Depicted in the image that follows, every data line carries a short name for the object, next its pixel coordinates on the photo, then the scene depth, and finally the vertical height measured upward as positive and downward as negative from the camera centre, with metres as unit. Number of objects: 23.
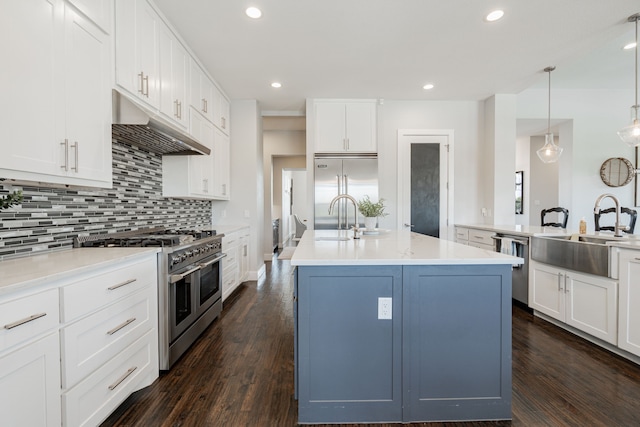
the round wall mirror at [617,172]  4.76 +0.63
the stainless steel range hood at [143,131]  1.92 +0.58
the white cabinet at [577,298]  2.24 -0.77
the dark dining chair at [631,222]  3.38 -0.13
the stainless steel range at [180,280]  1.97 -0.54
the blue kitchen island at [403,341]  1.51 -0.68
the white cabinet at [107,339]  1.27 -0.65
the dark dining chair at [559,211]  4.05 -0.08
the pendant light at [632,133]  2.70 +0.73
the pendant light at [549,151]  3.71 +0.75
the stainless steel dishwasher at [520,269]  3.12 -0.64
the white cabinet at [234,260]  3.40 -0.65
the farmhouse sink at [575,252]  2.28 -0.37
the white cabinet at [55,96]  1.29 +0.59
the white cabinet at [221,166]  3.79 +0.61
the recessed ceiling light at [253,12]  2.41 +1.66
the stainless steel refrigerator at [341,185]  4.43 +0.39
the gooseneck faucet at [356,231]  2.38 -0.17
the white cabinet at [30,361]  1.01 -0.56
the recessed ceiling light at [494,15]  2.46 +1.67
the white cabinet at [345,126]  4.47 +1.29
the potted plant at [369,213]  2.87 -0.03
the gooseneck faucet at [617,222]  2.48 -0.10
